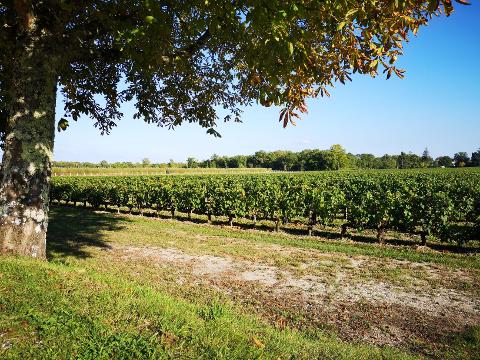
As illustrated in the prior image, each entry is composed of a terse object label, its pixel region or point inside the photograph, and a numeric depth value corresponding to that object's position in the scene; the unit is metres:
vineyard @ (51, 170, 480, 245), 14.28
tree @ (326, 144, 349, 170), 142.00
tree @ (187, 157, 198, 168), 141.60
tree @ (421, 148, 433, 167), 160.75
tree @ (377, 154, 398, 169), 168.91
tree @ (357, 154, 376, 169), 171.32
